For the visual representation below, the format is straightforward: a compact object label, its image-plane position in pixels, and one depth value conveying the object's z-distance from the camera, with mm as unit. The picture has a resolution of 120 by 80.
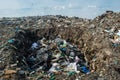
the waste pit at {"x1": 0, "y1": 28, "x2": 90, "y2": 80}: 3439
